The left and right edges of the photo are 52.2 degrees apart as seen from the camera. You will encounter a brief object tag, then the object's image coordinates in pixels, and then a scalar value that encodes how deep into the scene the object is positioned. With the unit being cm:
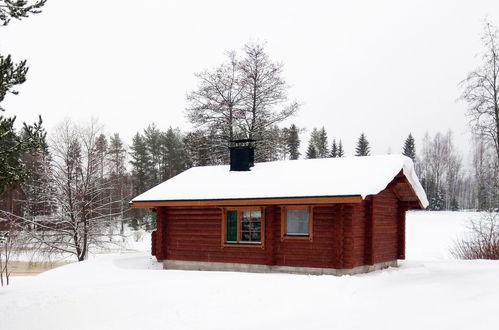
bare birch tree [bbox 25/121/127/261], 2430
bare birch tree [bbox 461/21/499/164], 2244
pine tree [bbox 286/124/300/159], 5807
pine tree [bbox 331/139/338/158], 7012
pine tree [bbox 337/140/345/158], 7222
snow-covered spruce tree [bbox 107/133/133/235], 4688
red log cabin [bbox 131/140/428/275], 1523
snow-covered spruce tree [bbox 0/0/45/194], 963
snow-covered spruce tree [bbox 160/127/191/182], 5361
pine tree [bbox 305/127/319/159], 5965
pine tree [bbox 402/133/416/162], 6444
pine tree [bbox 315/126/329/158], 6831
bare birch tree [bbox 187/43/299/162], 2836
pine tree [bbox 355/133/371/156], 6469
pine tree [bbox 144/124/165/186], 5584
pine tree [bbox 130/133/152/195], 5428
